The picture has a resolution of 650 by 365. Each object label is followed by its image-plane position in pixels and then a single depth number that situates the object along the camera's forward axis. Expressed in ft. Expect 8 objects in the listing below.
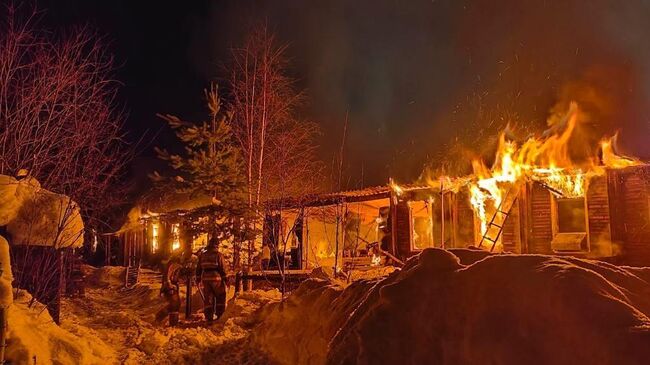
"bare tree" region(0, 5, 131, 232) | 30.27
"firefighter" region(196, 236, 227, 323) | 41.83
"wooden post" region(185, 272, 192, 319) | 43.45
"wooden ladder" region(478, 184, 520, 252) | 56.75
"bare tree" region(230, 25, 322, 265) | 74.38
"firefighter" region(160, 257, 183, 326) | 40.40
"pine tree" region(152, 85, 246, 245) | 60.29
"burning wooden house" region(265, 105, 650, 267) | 50.88
